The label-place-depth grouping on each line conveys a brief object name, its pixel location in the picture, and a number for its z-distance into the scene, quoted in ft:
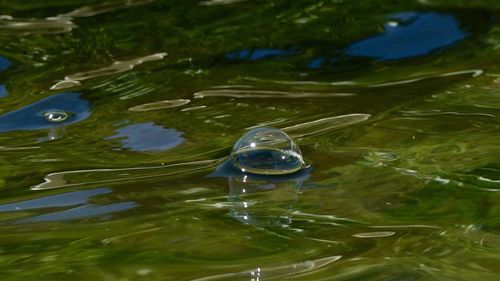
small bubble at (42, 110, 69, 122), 17.39
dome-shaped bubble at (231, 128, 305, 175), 13.80
